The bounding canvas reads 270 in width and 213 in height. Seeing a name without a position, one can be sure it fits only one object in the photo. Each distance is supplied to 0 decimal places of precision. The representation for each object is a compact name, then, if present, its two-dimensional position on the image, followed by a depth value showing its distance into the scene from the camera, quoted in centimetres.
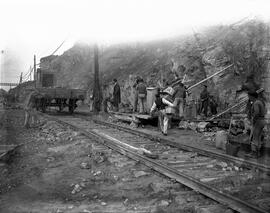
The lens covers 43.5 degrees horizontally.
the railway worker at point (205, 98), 1501
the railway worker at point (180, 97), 1365
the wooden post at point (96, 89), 2020
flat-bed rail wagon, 1978
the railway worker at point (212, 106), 1510
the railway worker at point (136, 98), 1520
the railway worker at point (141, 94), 1460
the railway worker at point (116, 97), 1738
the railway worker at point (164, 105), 1041
